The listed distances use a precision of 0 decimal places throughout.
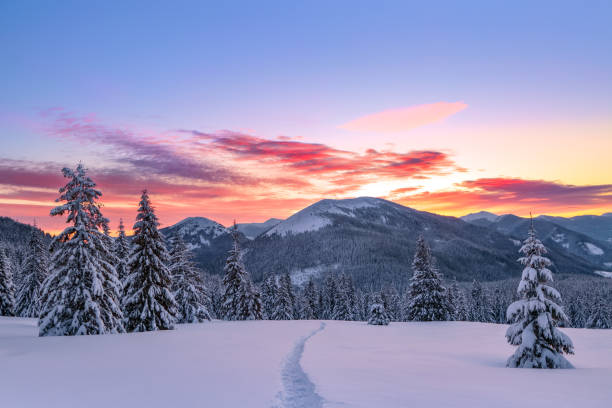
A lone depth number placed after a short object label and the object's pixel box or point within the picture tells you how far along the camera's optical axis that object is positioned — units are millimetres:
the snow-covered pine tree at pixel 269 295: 69312
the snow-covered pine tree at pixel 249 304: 51856
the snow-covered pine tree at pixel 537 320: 17188
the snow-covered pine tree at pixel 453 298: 49750
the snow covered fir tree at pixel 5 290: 53125
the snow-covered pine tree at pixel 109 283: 28141
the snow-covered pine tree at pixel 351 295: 83581
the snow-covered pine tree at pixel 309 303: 74750
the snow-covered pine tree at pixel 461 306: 67875
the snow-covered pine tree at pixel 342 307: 76750
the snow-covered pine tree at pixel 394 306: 87000
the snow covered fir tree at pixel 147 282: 31641
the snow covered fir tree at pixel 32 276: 55750
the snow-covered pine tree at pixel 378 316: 43375
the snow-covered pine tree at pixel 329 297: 82000
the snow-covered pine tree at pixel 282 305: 64438
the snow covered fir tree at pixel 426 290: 46906
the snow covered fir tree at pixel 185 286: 44219
